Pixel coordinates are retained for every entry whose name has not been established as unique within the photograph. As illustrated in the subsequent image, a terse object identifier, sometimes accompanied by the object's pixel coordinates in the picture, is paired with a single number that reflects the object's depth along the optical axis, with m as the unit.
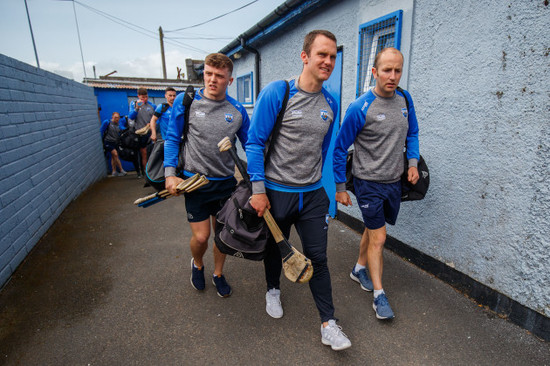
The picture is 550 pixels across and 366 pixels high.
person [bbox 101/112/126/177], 8.22
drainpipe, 7.15
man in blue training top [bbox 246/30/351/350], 1.99
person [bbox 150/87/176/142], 5.12
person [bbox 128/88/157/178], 7.20
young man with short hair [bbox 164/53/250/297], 2.47
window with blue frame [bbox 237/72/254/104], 8.13
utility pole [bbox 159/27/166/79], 24.27
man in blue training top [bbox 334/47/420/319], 2.43
